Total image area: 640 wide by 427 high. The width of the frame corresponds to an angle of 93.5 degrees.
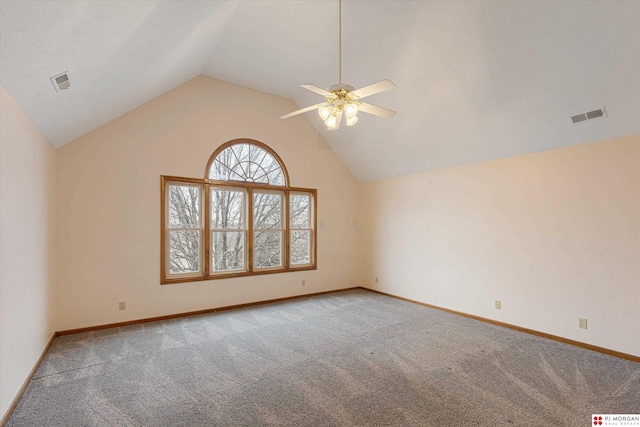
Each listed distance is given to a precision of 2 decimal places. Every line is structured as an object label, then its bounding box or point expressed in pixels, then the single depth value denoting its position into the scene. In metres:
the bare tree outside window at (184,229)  4.66
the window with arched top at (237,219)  4.70
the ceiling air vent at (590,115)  3.10
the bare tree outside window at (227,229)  5.03
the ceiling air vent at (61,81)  2.35
